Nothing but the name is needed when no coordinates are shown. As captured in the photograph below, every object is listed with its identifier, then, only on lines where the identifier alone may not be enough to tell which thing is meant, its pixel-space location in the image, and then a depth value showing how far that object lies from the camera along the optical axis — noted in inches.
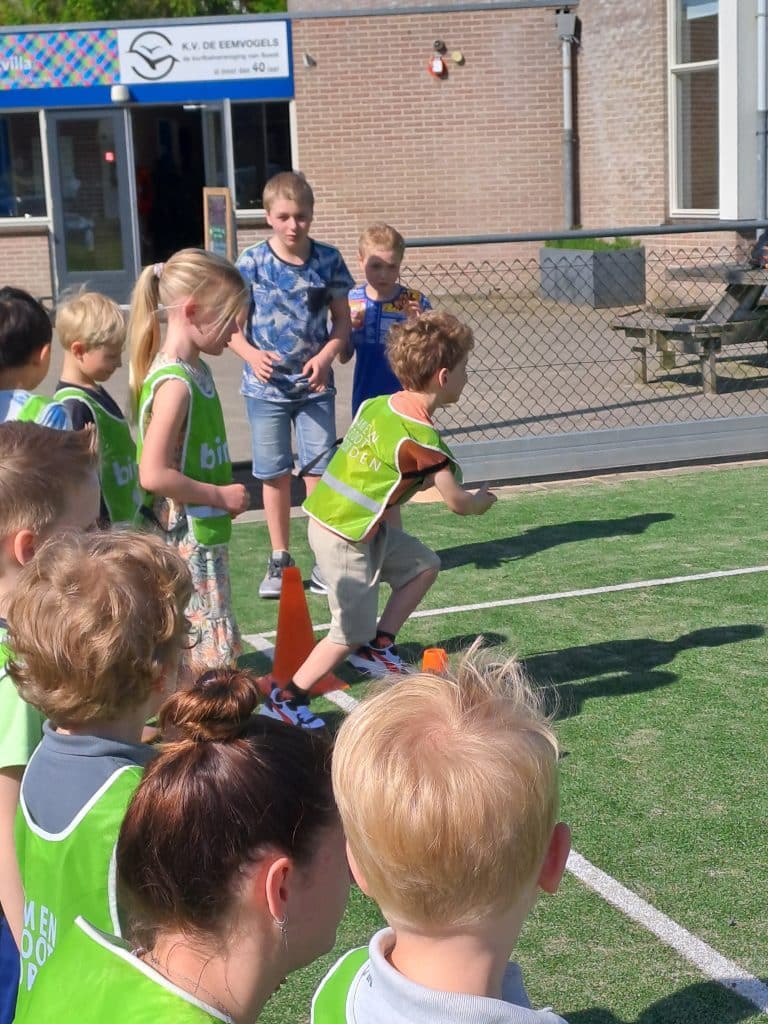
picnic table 492.7
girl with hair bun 64.4
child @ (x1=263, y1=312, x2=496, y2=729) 193.2
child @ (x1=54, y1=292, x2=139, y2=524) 181.6
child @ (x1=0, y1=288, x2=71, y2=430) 172.9
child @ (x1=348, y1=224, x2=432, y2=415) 282.4
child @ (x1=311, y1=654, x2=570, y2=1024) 62.6
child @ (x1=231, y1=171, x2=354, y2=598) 275.0
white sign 855.7
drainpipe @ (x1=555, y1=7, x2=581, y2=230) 866.1
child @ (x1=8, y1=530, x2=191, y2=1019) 81.7
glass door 882.1
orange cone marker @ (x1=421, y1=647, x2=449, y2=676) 149.7
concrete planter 575.5
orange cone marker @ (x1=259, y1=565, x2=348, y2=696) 210.8
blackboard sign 568.4
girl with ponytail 178.5
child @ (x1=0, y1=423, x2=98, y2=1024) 95.7
